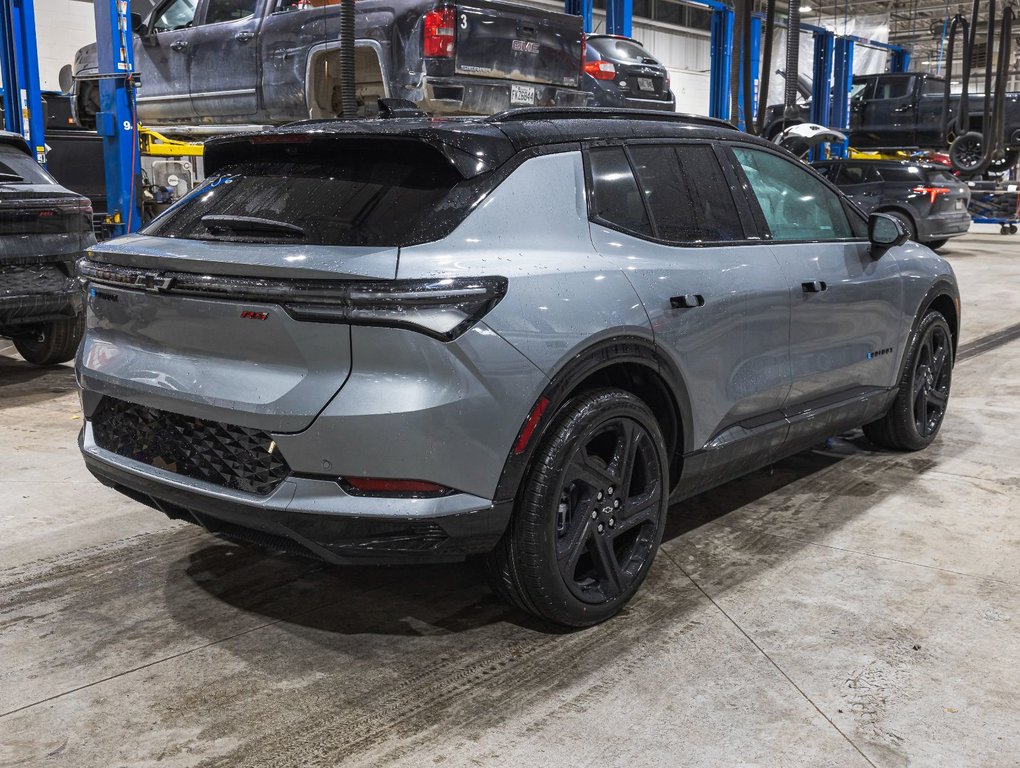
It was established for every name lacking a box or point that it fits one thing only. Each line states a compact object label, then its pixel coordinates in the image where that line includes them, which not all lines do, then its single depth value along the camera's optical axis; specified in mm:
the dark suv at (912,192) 15938
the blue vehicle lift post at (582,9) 13508
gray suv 2783
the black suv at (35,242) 6453
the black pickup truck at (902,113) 21203
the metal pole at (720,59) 16578
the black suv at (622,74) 13195
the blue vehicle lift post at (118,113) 9094
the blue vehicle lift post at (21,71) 9656
